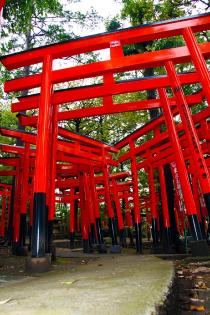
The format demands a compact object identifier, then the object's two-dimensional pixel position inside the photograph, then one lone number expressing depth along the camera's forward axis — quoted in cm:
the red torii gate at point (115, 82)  593
